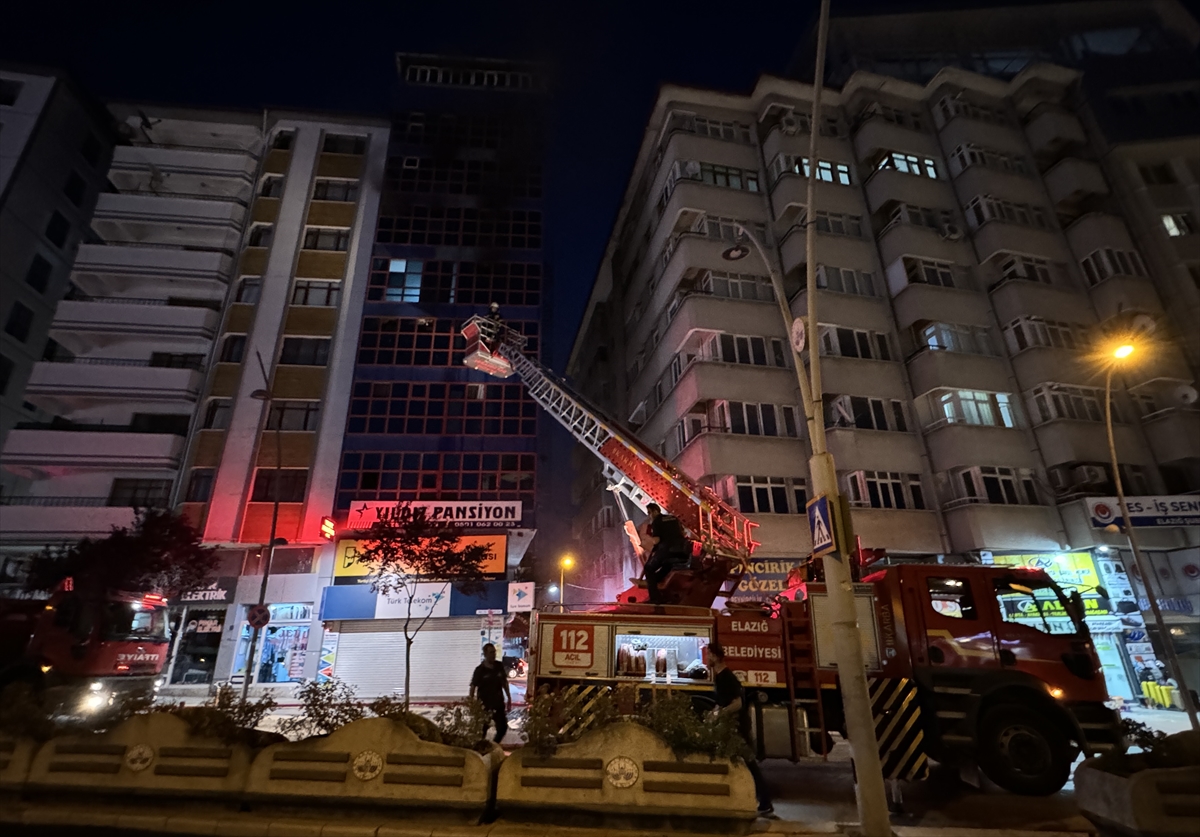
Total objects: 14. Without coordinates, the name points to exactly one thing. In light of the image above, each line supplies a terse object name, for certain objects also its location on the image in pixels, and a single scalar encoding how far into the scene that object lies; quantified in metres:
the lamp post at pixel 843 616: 6.08
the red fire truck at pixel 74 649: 12.42
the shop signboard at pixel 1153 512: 20.48
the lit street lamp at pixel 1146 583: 13.00
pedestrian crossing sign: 6.97
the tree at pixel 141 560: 22.83
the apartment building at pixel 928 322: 22.51
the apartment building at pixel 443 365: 24.56
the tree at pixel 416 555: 22.30
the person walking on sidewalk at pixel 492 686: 10.48
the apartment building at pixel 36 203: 32.50
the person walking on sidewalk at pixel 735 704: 7.07
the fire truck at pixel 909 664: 8.30
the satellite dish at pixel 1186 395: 23.22
